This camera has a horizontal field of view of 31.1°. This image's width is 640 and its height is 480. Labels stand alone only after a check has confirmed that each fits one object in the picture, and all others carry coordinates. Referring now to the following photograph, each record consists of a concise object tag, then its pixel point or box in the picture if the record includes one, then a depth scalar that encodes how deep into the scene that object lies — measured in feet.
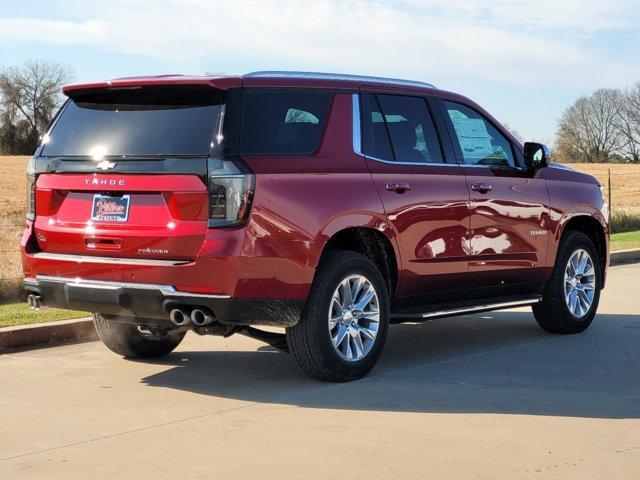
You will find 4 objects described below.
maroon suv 22.20
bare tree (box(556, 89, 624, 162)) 270.46
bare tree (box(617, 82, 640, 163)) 290.76
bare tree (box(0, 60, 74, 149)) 213.87
